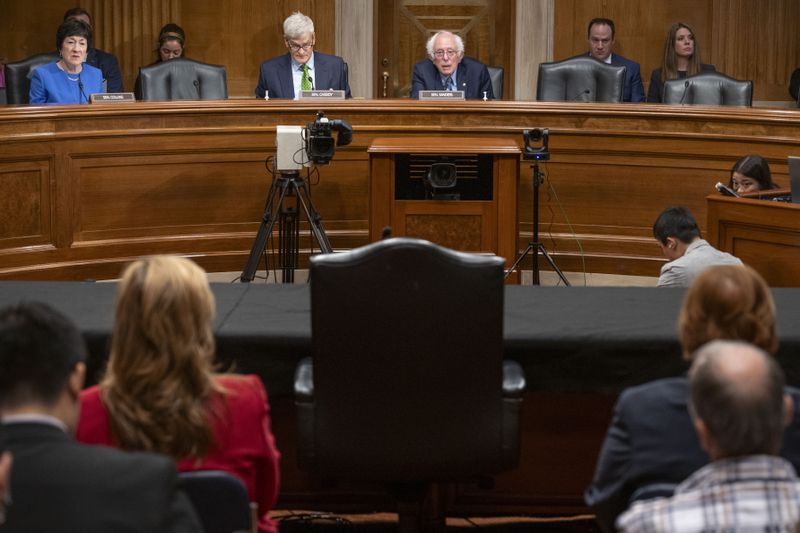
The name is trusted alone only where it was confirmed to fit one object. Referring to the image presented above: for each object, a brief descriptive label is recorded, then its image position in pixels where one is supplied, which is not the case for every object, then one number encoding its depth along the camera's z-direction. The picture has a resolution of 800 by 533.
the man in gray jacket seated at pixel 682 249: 7.78
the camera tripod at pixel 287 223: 11.31
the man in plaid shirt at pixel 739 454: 3.25
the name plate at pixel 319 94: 12.59
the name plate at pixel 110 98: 12.13
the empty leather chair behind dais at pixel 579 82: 13.57
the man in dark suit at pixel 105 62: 14.75
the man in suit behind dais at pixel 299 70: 13.43
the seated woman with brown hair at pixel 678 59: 14.83
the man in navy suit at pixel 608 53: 14.63
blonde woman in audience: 3.97
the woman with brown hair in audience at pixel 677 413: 3.94
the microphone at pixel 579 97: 13.55
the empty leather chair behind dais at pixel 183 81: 13.21
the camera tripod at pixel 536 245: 11.63
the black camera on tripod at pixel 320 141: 11.20
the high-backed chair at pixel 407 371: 4.90
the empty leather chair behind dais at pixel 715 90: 13.28
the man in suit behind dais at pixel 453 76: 13.71
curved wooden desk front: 11.69
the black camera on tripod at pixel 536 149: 11.55
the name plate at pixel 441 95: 12.72
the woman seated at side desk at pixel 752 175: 9.83
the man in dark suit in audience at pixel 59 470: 3.16
